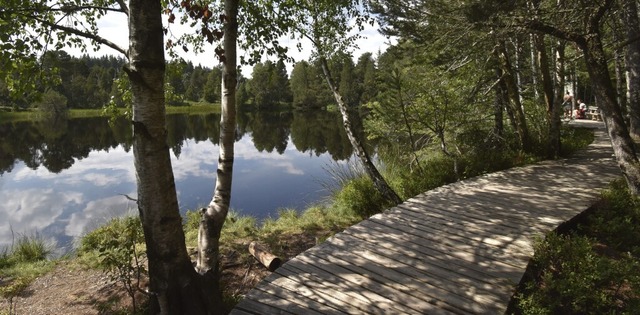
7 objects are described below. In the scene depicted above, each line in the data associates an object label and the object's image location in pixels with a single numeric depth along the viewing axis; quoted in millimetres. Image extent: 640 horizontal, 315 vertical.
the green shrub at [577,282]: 2825
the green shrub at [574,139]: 8720
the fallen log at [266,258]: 4516
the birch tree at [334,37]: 6496
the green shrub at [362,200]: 6914
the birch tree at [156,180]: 2709
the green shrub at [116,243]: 3549
